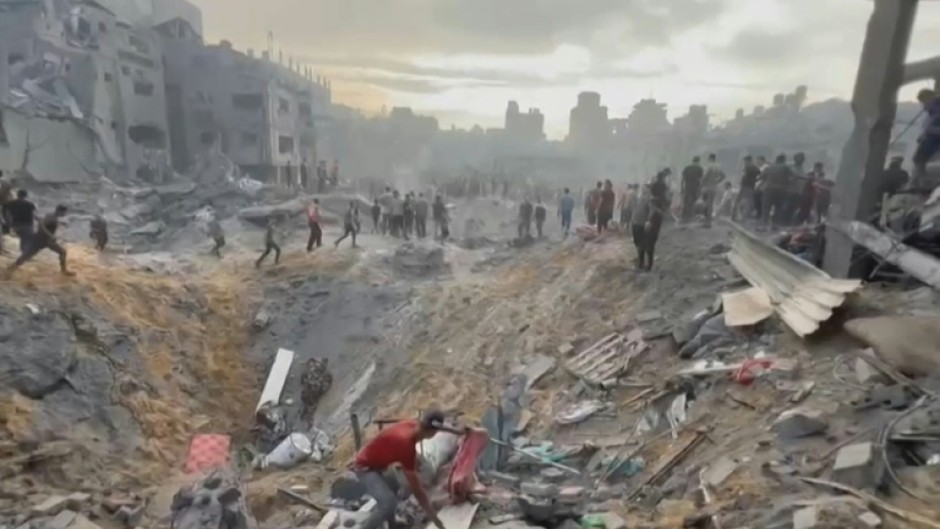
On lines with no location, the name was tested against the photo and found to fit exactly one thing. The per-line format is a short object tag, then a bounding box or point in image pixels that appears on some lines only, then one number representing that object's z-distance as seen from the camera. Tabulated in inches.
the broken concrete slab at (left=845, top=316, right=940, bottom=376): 184.2
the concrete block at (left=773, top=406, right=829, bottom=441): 176.9
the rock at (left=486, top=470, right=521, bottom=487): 209.4
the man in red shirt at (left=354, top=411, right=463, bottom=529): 161.8
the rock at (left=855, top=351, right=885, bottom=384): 192.1
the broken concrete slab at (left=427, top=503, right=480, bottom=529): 176.2
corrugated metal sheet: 237.8
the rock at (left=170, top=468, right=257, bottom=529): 194.4
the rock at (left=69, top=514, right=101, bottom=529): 223.1
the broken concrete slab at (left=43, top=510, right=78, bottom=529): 219.9
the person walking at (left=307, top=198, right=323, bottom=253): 552.1
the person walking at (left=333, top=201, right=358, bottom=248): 563.2
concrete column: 270.1
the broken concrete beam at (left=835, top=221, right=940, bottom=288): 232.5
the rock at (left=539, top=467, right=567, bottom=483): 215.0
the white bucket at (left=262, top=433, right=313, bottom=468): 319.9
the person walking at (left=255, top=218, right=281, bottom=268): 528.4
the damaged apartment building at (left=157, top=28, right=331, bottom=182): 1109.7
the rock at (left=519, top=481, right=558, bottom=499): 183.0
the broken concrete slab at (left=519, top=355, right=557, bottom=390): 323.9
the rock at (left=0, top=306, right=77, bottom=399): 311.7
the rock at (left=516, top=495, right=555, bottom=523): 171.0
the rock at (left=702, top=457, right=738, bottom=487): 172.7
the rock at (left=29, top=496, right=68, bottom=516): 235.1
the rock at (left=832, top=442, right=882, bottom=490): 145.9
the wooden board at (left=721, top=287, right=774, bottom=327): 264.8
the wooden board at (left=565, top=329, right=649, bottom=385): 293.7
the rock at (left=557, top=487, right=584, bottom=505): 180.2
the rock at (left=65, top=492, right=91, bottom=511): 246.4
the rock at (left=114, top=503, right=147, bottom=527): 250.4
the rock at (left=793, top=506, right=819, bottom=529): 132.3
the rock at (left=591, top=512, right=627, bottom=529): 165.0
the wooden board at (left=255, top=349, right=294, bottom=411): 394.6
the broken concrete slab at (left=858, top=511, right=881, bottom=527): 128.2
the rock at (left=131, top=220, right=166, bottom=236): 728.3
